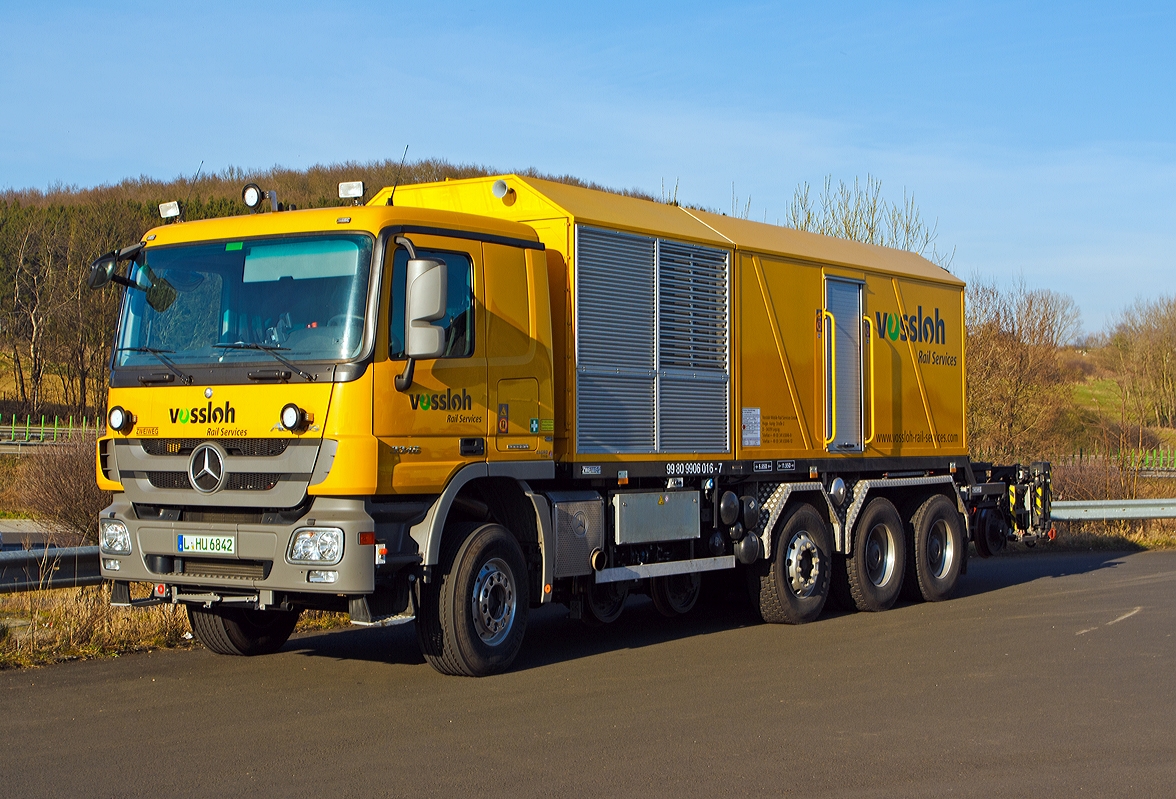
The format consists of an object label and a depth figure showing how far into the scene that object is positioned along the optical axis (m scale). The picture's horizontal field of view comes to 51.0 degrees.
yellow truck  7.66
